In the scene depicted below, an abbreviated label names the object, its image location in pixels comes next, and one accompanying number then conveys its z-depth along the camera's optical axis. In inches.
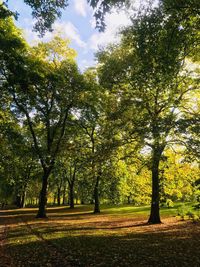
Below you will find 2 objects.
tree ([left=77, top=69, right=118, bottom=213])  590.5
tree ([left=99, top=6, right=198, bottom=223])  316.3
